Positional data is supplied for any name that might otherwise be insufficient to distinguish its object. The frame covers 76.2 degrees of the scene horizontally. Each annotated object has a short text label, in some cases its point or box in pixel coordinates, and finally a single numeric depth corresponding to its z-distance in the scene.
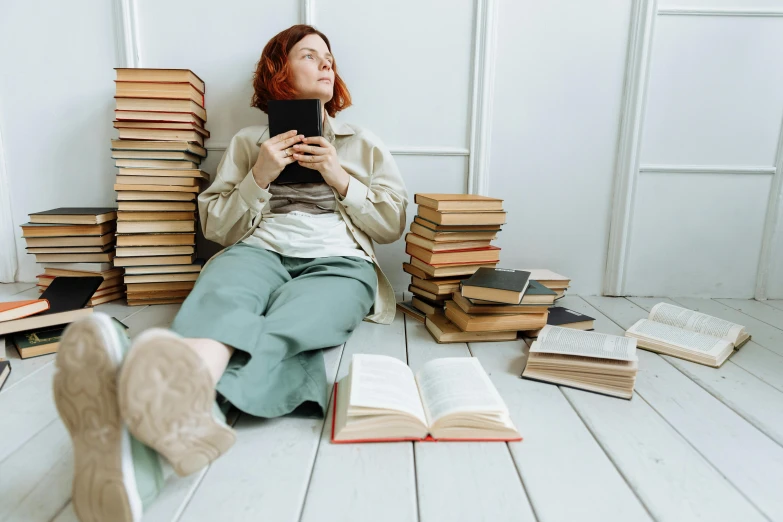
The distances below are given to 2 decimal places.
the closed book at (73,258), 1.89
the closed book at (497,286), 1.46
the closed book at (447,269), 1.73
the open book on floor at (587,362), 1.20
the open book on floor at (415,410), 0.97
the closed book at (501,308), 1.54
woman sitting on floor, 0.69
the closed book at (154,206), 1.88
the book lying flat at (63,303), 1.39
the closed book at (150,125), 1.87
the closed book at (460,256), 1.73
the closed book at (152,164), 1.88
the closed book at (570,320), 1.63
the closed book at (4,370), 1.21
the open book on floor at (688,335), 1.44
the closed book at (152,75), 1.83
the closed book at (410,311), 1.82
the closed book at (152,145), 1.88
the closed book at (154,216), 1.88
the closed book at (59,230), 1.86
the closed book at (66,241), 1.88
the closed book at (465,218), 1.70
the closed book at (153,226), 1.88
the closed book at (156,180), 1.87
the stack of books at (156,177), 1.85
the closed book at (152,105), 1.85
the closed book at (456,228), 1.72
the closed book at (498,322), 1.54
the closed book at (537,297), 1.53
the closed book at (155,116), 1.85
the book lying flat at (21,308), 1.36
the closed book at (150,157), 1.88
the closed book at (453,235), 1.73
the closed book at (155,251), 1.88
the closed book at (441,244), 1.73
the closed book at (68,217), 1.85
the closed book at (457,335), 1.56
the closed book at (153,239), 1.88
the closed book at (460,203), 1.70
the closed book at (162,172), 1.87
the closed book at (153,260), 1.89
